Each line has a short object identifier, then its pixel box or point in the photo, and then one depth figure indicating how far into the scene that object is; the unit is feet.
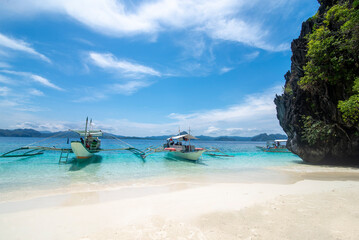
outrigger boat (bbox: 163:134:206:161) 64.20
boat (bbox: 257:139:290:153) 116.56
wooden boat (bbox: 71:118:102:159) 62.96
